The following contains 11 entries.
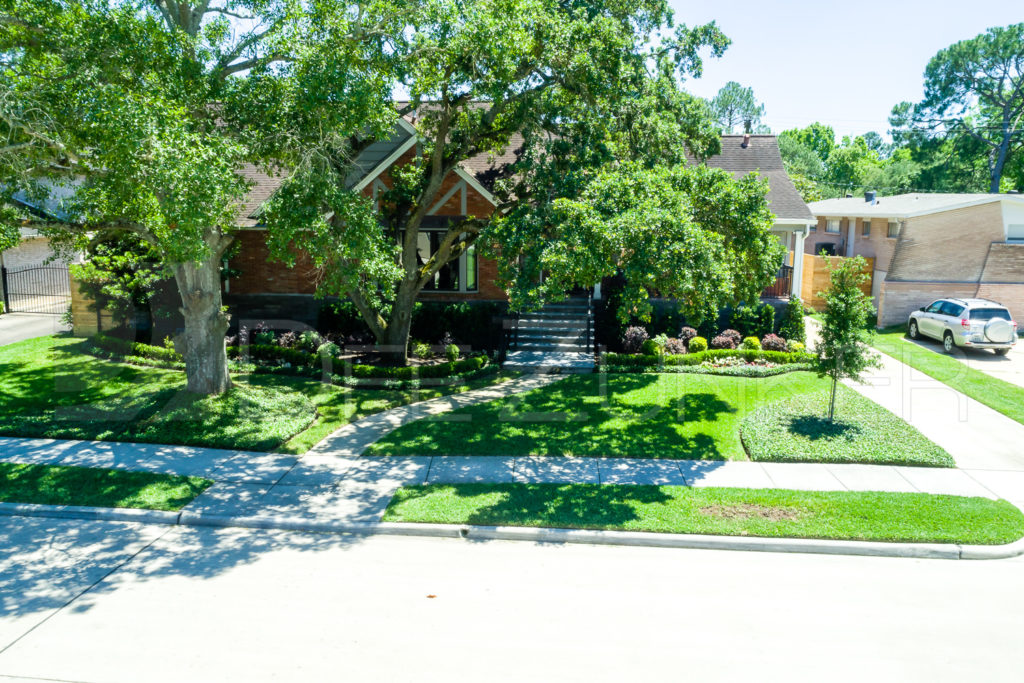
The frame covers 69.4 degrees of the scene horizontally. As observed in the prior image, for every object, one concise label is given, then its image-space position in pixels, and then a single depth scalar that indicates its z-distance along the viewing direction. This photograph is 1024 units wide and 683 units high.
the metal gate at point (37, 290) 23.42
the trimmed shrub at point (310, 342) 18.48
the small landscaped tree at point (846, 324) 13.27
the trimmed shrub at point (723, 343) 19.00
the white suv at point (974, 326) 19.47
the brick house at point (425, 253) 19.94
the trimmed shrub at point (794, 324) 19.91
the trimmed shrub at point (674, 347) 18.53
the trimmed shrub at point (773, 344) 19.02
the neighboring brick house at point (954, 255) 23.30
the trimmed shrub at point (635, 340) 18.59
